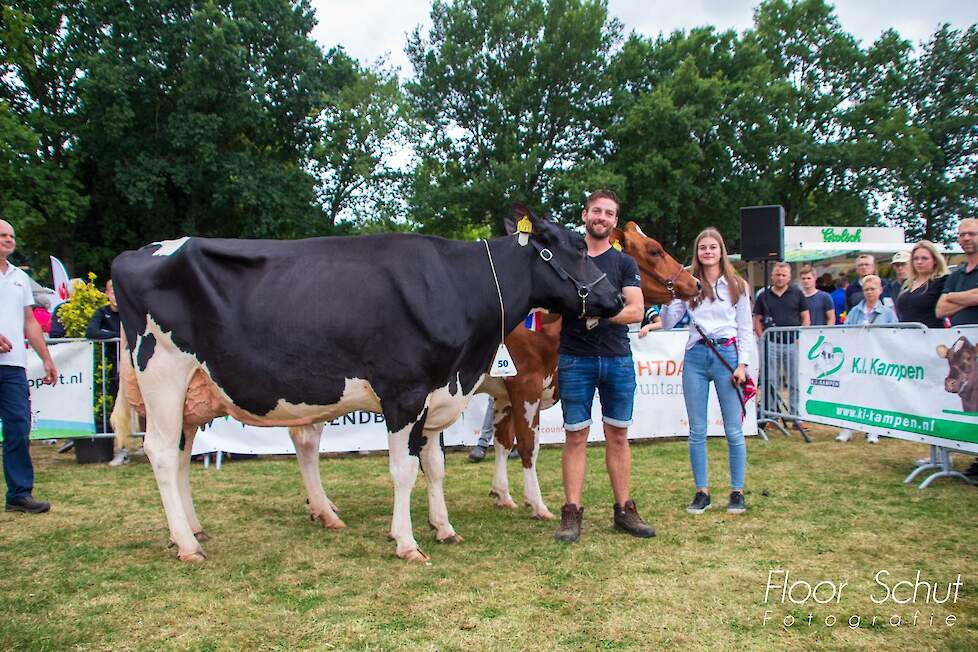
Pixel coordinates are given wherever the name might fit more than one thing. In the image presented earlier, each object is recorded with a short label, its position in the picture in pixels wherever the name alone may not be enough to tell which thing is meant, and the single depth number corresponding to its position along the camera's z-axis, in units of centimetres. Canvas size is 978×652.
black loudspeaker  1230
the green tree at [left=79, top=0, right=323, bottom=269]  2448
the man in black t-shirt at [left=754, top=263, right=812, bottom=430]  1016
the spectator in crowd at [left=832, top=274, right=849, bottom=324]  1642
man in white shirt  610
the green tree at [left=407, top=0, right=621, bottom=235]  3189
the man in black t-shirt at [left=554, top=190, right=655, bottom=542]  515
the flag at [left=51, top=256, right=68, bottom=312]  1426
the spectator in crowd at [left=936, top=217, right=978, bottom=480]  659
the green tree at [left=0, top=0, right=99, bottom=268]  2336
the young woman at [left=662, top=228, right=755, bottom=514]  584
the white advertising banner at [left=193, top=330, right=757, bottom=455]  895
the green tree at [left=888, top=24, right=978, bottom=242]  3719
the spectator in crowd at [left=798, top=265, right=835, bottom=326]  1094
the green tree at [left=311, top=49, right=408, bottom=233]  3034
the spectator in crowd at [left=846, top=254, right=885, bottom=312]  993
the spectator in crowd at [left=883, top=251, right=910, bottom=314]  959
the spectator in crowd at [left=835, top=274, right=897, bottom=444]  945
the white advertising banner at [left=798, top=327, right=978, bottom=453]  679
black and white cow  474
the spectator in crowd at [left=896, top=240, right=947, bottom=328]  757
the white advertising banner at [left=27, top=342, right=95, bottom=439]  898
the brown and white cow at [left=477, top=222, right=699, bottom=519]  603
